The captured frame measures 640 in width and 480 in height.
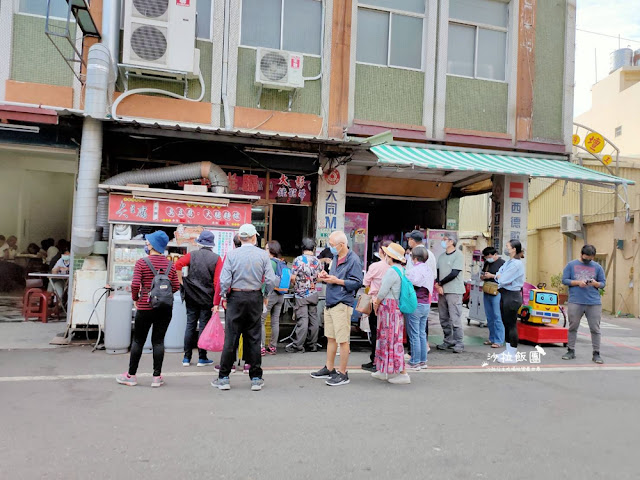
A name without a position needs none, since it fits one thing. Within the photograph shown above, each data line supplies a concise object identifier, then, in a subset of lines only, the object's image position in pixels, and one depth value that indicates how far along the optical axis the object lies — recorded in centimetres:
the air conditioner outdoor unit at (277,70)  1046
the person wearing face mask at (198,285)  712
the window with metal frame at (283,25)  1095
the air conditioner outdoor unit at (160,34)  963
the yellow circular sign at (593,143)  1447
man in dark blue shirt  637
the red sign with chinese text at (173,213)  868
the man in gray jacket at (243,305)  592
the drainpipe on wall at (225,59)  1048
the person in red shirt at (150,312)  585
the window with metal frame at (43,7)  955
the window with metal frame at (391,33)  1168
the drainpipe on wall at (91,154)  870
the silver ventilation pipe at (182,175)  952
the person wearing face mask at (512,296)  807
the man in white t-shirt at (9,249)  1330
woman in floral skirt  643
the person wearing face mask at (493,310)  929
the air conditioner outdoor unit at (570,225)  1853
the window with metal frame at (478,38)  1233
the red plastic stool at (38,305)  1009
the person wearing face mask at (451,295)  880
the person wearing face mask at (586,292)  812
